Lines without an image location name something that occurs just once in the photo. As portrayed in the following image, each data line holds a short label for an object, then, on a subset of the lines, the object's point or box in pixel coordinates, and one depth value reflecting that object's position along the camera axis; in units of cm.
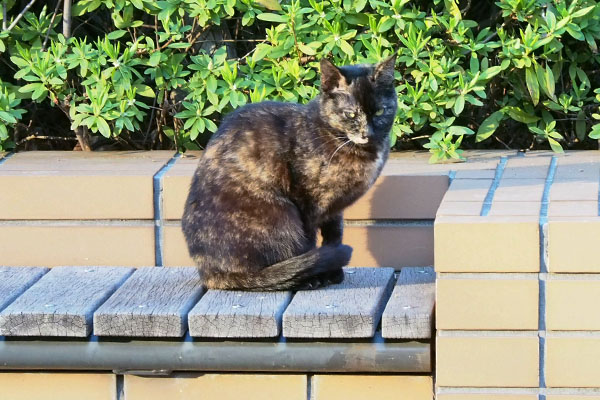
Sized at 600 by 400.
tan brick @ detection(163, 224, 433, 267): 717
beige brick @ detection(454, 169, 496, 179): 709
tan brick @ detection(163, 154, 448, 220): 710
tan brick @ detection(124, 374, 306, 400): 598
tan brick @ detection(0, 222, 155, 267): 723
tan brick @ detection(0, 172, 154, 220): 714
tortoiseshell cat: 635
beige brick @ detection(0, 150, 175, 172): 754
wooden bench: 571
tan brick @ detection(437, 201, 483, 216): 570
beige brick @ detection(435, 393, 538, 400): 557
